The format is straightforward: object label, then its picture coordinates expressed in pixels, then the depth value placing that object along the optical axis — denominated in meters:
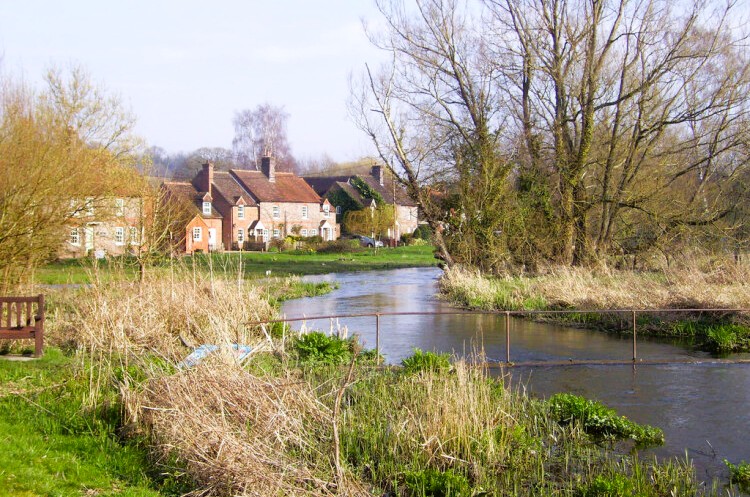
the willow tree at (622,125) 27.72
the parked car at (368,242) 68.99
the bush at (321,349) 14.09
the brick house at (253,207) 63.97
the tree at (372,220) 71.94
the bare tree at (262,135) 109.94
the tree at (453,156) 30.48
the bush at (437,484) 7.73
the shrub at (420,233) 76.44
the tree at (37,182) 16.38
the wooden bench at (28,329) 12.62
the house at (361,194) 79.44
